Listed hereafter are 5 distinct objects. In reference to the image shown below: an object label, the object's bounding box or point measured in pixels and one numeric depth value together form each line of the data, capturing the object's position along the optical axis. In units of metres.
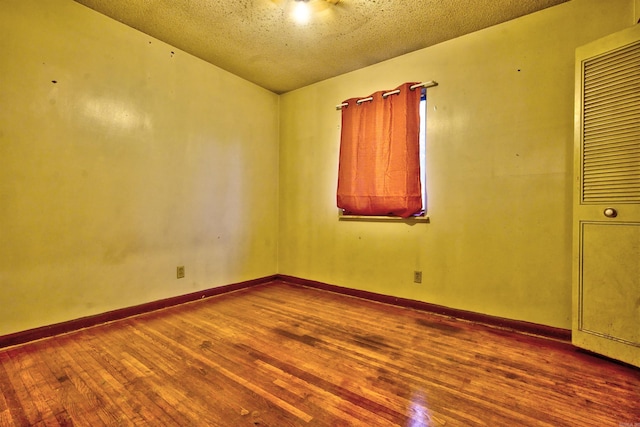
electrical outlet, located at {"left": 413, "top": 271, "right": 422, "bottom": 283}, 2.80
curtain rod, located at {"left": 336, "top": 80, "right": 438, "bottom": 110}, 2.73
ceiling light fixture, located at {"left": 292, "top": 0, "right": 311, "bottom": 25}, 2.19
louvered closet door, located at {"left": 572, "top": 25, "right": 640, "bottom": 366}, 1.72
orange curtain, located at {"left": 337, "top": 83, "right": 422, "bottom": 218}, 2.80
